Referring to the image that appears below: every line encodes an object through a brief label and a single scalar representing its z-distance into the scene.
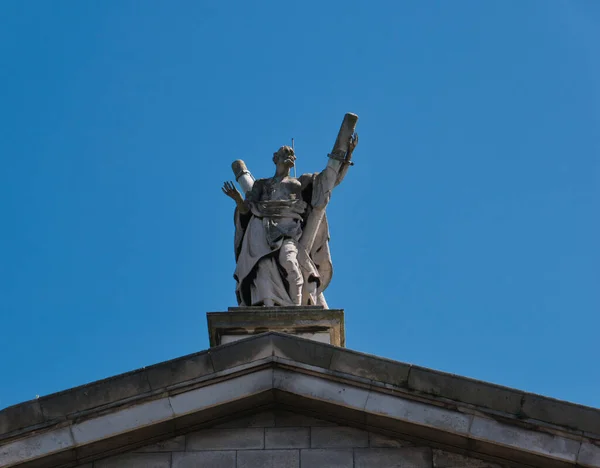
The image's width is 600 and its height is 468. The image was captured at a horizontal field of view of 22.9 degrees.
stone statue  19.55
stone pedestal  18.19
